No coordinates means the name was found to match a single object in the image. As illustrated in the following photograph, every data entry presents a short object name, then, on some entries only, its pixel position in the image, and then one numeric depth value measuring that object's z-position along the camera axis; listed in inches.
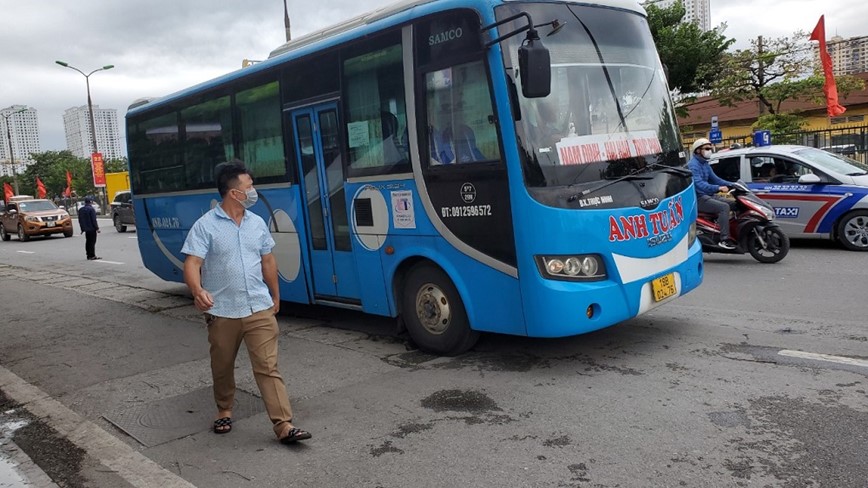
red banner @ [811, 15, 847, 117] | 892.0
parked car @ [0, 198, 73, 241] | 1065.5
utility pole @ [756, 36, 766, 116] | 1145.2
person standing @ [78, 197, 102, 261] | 688.4
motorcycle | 379.9
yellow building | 1592.0
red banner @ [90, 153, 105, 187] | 1688.1
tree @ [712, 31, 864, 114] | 1132.5
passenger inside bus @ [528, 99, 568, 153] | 201.5
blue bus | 200.8
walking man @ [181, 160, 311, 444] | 168.4
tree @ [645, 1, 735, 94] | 1150.3
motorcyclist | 380.2
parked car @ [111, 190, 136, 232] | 1066.7
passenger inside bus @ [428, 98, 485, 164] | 214.2
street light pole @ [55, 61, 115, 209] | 1600.1
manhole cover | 186.1
